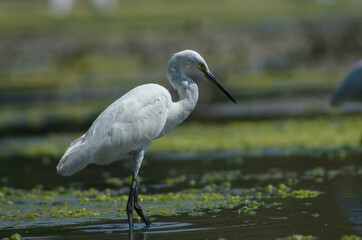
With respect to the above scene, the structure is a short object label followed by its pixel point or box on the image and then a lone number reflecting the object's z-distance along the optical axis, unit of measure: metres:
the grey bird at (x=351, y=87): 24.27
